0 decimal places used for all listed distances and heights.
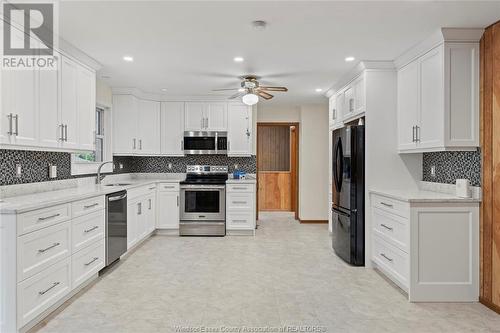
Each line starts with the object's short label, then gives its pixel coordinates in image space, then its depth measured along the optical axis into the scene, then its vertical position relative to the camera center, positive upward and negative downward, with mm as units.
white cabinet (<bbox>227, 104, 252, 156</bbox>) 6109 +682
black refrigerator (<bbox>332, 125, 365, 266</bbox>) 4039 -351
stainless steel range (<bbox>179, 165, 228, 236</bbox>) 5684 -697
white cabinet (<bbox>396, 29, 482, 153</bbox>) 3059 +691
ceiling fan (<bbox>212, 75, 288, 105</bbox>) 4559 +1055
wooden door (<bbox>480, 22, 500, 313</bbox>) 2832 -6
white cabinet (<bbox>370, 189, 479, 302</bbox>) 2992 -742
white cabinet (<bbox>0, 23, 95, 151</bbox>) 2609 +535
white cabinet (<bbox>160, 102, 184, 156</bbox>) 6090 +697
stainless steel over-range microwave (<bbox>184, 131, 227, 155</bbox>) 6074 +447
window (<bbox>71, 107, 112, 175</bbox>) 5115 +432
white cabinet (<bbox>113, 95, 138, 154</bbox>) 5512 +714
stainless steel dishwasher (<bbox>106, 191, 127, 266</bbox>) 3701 -678
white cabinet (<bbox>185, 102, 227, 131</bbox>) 6102 +913
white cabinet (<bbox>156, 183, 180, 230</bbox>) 5715 -681
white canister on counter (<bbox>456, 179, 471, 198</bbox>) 3053 -198
